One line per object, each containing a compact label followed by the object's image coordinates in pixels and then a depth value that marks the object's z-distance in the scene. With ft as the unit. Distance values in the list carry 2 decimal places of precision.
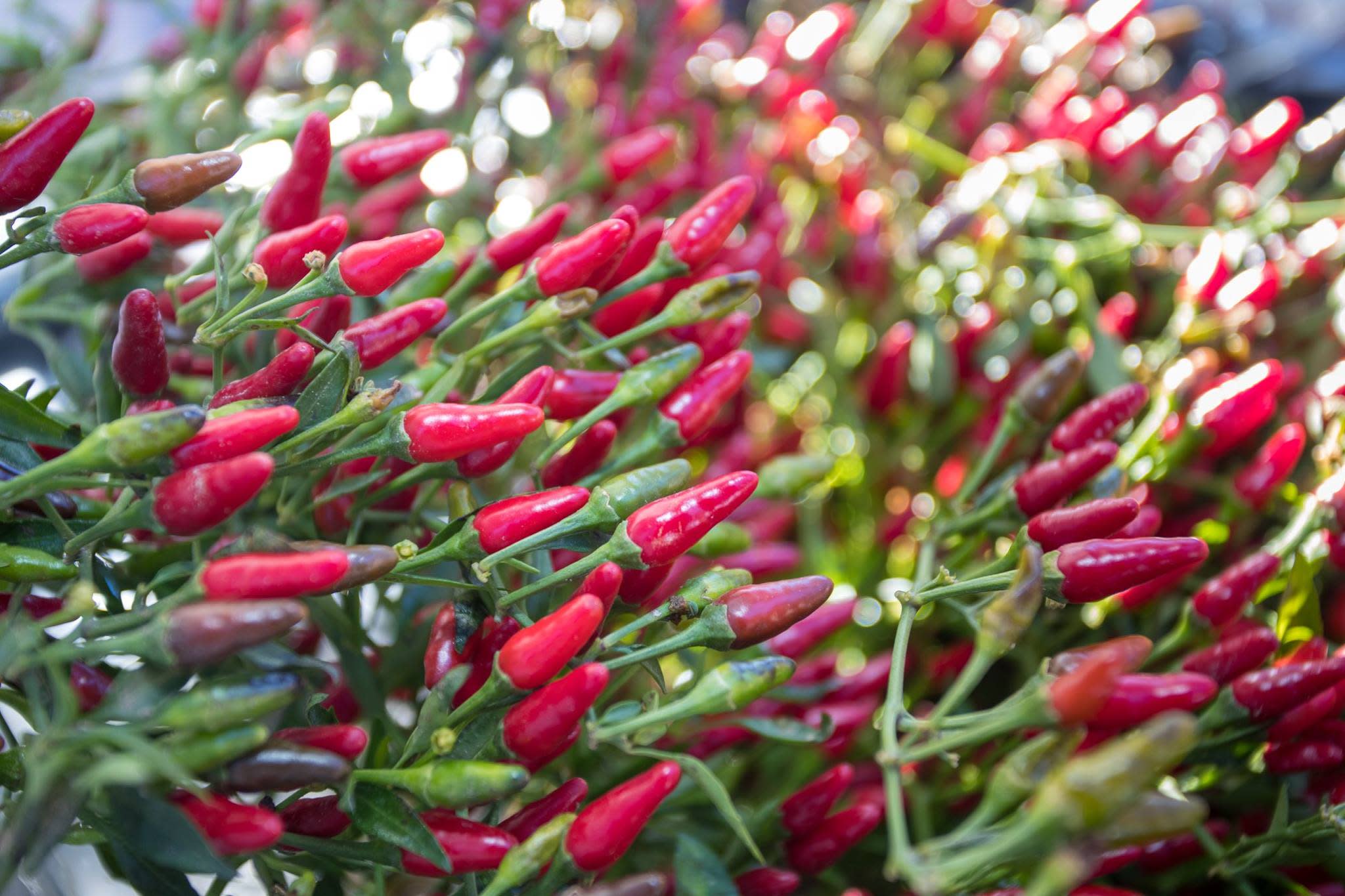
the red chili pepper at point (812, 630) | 1.28
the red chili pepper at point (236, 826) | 0.96
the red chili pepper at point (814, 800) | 1.18
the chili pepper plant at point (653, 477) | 0.97
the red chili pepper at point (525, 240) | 1.24
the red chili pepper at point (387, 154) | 1.32
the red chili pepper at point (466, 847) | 1.01
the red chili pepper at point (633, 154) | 1.53
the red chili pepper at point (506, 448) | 1.10
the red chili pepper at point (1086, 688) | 0.92
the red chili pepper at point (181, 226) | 1.31
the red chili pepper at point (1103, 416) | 1.22
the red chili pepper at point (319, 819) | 1.03
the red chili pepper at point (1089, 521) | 1.08
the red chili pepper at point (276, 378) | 1.05
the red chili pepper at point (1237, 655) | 1.16
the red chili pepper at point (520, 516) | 1.03
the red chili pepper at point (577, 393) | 1.17
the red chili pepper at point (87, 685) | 1.02
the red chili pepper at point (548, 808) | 1.07
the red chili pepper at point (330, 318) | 1.14
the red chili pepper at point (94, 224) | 1.05
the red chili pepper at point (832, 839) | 1.18
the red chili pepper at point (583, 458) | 1.17
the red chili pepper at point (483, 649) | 1.07
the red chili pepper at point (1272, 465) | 1.34
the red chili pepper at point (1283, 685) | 1.13
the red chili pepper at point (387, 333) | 1.09
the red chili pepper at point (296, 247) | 1.11
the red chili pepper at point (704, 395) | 1.18
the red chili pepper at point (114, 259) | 1.24
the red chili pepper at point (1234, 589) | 1.20
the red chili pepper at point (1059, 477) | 1.17
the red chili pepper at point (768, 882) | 1.15
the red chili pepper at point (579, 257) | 1.12
